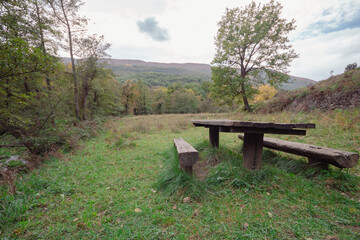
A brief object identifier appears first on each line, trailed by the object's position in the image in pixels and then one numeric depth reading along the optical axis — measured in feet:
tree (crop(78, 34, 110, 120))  41.57
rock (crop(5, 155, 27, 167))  12.60
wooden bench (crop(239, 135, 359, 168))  7.21
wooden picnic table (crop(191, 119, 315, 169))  7.47
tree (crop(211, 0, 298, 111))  44.60
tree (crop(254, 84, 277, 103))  116.78
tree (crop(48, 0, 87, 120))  33.47
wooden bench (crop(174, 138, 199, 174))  7.77
